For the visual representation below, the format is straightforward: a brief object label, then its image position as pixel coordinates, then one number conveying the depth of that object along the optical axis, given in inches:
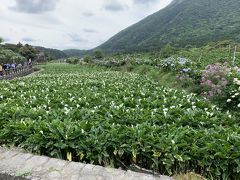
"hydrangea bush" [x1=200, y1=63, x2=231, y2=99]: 238.3
